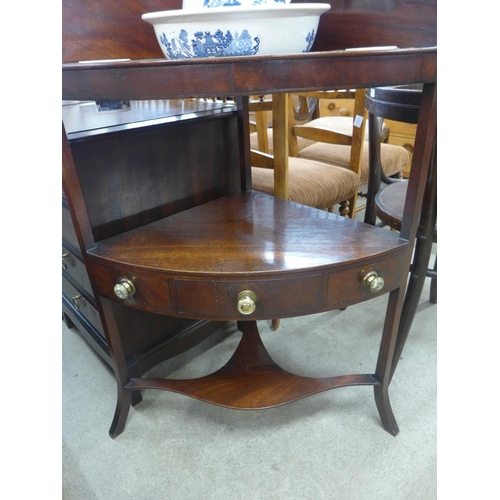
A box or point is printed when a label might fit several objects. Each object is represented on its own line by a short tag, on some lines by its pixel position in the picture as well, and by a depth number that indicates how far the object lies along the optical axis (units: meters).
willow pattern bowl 0.48
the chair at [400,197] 0.80
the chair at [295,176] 1.09
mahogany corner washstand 0.50
